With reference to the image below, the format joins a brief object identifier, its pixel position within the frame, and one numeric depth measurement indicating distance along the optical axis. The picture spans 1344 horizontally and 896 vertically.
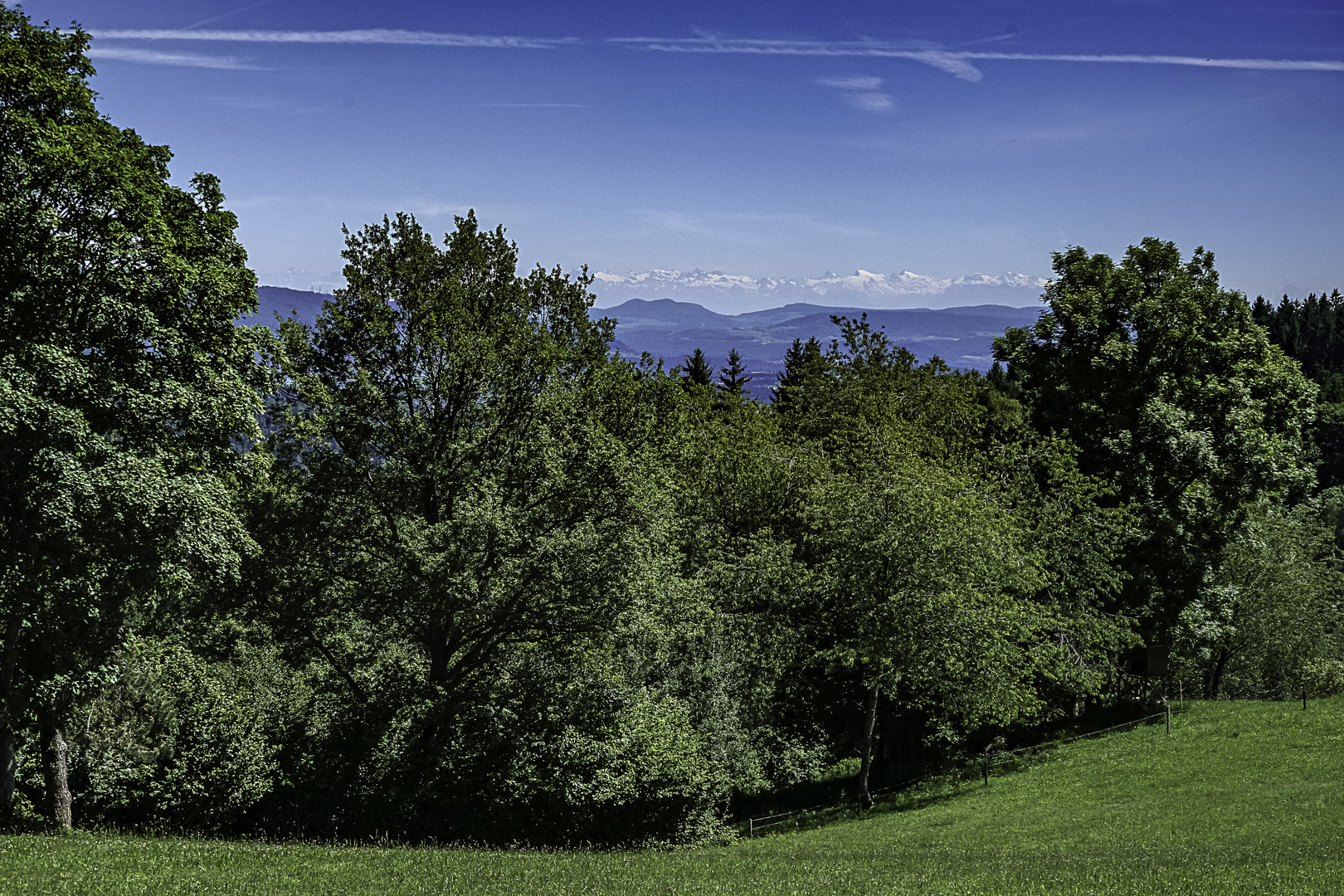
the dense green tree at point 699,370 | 87.91
